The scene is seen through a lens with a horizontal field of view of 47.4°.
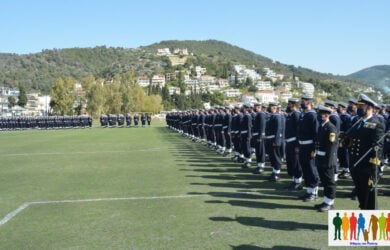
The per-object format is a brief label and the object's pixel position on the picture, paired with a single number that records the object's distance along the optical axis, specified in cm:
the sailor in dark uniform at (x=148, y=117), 5290
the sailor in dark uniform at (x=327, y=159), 789
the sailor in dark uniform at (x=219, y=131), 1905
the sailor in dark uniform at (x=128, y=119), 5299
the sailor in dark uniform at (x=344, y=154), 1202
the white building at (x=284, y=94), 18066
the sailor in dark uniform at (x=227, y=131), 1806
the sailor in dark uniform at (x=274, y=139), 1154
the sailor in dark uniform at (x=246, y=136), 1430
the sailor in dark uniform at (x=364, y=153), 641
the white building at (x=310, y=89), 18818
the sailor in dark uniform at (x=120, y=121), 5106
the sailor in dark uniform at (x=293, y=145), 1020
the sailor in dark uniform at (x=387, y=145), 1208
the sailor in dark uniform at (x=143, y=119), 4945
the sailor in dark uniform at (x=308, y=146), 904
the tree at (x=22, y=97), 12569
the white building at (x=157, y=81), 19279
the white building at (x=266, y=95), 15976
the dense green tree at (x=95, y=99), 7719
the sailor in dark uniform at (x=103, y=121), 5048
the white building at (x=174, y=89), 17728
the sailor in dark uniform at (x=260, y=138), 1294
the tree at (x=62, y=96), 7738
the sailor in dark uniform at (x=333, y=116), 998
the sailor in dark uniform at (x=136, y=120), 5204
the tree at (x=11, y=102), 14262
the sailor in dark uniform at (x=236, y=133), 1554
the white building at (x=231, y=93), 18670
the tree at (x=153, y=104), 10219
